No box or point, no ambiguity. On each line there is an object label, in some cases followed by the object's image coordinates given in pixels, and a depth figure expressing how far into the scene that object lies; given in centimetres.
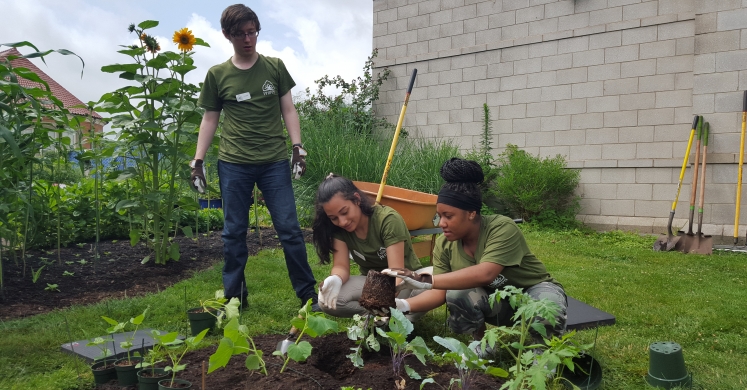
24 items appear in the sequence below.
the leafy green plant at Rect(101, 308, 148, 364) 177
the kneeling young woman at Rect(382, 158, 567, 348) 217
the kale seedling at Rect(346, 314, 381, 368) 188
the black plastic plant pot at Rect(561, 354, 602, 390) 201
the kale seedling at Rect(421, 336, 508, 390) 161
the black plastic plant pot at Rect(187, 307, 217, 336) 244
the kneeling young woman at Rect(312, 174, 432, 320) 245
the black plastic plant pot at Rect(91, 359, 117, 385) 191
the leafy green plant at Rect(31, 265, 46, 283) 349
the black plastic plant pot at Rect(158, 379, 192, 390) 169
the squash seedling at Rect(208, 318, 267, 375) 152
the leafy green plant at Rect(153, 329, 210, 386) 164
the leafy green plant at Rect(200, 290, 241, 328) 189
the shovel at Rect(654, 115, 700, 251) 546
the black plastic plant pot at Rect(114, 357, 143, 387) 185
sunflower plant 374
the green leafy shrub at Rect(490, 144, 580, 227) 654
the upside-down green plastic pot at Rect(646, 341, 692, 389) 201
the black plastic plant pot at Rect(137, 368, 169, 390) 174
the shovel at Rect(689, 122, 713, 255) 527
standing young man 308
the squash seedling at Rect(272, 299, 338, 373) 164
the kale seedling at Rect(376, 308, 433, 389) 172
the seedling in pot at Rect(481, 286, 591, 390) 146
